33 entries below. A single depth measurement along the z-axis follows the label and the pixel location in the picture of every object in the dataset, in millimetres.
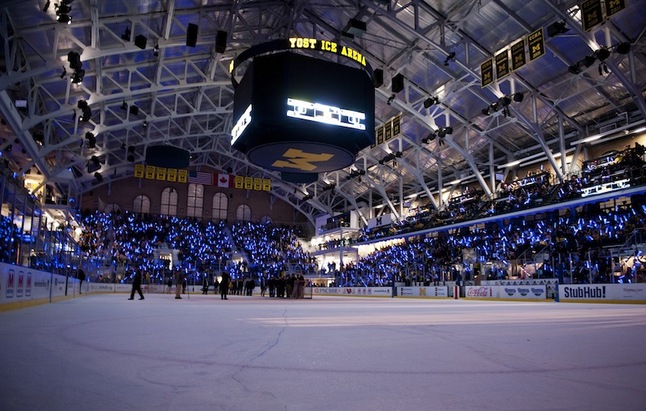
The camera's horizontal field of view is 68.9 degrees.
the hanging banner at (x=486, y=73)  26719
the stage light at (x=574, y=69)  23875
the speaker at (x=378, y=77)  26750
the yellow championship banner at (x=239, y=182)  45156
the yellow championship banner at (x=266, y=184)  45750
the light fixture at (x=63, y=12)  18009
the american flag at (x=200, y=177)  45281
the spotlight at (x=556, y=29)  21769
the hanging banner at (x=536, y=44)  22812
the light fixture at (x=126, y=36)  22906
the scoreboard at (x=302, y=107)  17906
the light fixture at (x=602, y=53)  22250
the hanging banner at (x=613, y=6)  18547
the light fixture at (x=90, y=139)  30750
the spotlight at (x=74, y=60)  21250
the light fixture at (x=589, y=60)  22734
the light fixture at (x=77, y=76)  21641
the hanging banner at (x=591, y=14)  19922
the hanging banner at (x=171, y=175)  42488
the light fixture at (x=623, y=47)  22297
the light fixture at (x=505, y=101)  28033
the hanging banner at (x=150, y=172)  42156
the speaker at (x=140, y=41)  22984
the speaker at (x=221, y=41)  21219
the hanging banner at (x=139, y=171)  41631
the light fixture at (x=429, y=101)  30853
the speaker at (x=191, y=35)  20156
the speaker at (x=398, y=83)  27578
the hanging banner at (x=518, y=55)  24062
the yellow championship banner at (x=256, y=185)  45531
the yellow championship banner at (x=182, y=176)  42531
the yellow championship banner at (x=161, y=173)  42250
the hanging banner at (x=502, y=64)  25422
